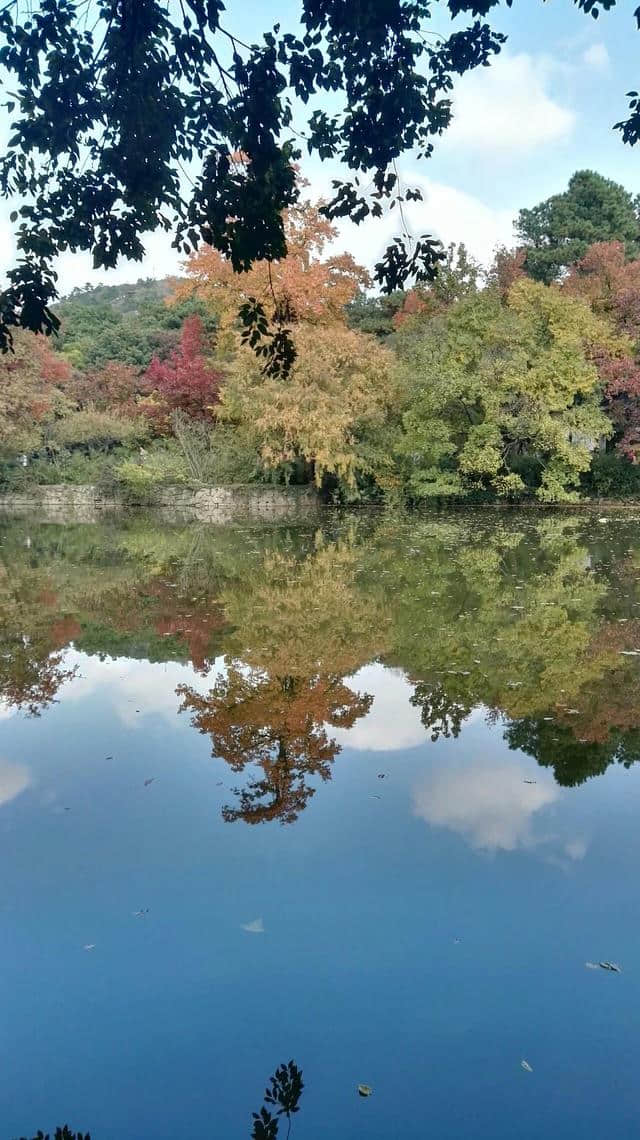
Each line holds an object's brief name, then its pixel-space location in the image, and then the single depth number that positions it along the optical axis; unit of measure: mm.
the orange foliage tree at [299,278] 20625
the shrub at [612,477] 21906
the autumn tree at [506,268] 27125
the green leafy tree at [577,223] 29500
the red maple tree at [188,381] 26234
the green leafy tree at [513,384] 19359
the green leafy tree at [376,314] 29453
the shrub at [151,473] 26078
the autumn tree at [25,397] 24812
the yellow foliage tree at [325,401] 20406
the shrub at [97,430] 28078
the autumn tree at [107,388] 30578
